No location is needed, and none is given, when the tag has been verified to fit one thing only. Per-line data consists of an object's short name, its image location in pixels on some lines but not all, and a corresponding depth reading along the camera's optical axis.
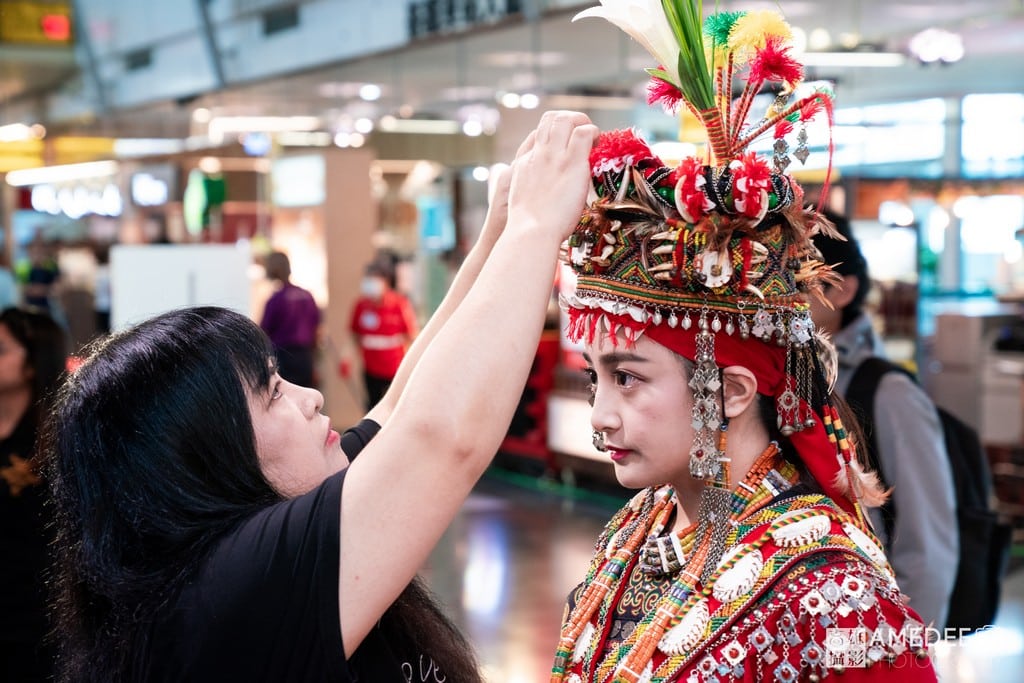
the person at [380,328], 9.42
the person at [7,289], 7.82
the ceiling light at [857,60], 6.88
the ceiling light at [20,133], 13.12
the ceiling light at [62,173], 14.14
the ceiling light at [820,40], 6.85
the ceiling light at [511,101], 9.18
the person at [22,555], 3.10
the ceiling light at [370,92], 11.26
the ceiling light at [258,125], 13.02
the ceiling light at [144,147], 14.81
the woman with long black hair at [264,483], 1.20
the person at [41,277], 12.78
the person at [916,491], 2.56
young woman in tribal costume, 1.40
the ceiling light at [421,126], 11.14
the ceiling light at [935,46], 6.68
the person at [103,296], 12.06
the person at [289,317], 8.94
